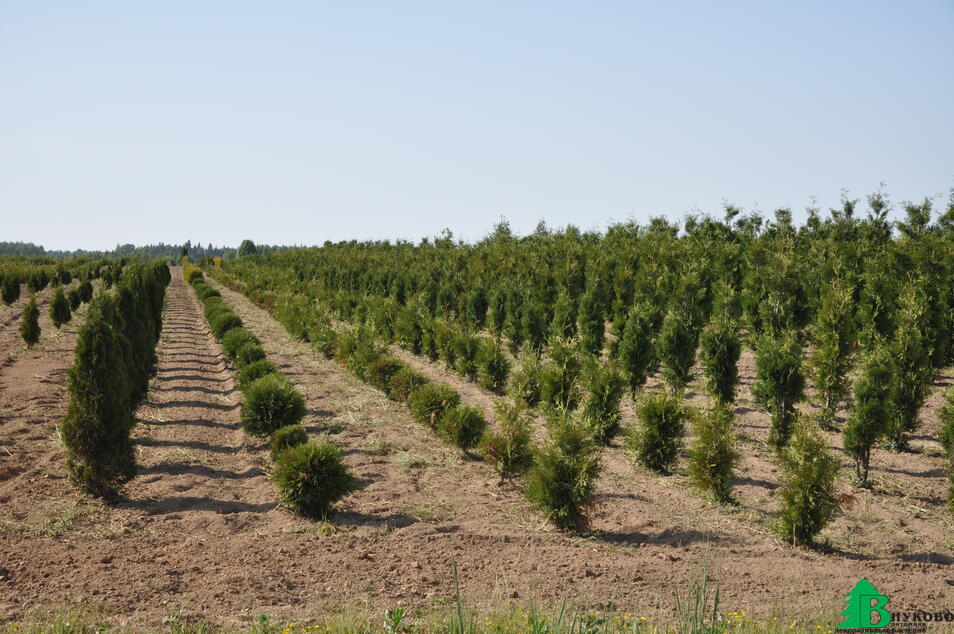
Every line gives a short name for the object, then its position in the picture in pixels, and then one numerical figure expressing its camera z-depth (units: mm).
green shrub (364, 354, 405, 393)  15338
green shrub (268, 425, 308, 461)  9273
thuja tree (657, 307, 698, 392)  13602
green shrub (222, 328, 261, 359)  17141
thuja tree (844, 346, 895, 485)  9039
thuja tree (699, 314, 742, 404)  12195
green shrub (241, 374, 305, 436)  10836
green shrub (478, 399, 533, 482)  9180
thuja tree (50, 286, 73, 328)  23945
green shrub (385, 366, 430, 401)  13875
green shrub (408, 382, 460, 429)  11727
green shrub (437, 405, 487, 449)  10516
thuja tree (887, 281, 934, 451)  10820
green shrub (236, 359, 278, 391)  13062
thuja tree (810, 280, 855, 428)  11438
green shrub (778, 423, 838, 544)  7109
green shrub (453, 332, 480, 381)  17578
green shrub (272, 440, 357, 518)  7777
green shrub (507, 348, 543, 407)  12375
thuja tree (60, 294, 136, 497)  8195
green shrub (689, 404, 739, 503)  8438
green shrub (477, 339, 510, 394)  15977
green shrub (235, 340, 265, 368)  15504
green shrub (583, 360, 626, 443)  11188
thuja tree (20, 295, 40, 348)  19938
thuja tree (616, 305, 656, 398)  14078
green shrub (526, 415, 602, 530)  7512
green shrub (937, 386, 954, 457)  9148
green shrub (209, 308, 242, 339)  21953
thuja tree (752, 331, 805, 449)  10734
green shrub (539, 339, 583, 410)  11977
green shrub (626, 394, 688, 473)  9750
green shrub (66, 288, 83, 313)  30275
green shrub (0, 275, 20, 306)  33938
